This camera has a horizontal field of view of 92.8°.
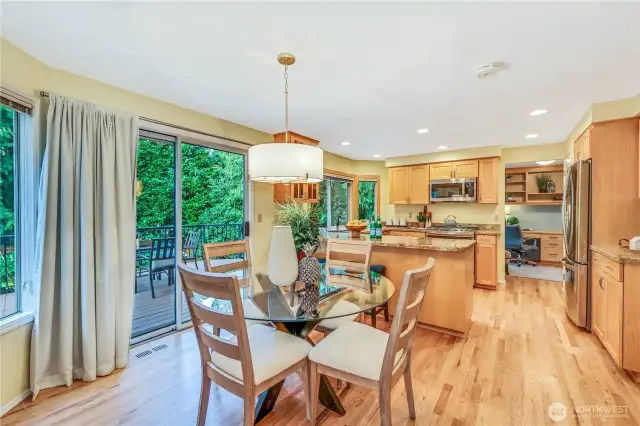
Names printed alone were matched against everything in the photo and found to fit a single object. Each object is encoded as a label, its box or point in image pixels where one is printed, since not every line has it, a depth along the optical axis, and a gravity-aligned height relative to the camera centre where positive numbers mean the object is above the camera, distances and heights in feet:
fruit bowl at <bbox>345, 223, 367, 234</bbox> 13.03 -0.74
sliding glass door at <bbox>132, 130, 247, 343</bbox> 10.20 -0.08
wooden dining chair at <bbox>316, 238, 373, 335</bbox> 8.58 -1.33
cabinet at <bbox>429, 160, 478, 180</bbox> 17.08 +2.33
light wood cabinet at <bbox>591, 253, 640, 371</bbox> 7.52 -2.85
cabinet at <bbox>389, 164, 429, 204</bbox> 18.69 +1.60
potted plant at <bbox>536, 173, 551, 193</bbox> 22.33 +2.07
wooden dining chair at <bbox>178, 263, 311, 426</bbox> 4.67 -2.55
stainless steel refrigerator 9.81 -0.91
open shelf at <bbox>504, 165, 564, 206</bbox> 22.07 +1.82
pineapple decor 6.51 -1.48
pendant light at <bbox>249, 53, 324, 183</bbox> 6.41 +1.05
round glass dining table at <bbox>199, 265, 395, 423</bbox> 5.60 -1.91
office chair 20.76 -2.00
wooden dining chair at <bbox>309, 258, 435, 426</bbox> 4.95 -2.58
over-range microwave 16.96 +1.12
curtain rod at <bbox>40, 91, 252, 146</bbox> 6.99 +2.71
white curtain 6.92 -0.93
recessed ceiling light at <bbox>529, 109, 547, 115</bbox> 10.33 +3.38
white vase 6.57 -1.02
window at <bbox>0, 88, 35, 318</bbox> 6.67 +0.34
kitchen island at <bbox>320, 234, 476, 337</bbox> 9.86 -2.27
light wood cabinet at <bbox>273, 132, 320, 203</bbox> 13.16 +0.93
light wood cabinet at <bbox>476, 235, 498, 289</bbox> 15.55 -2.68
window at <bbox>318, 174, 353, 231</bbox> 18.60 +0.59
